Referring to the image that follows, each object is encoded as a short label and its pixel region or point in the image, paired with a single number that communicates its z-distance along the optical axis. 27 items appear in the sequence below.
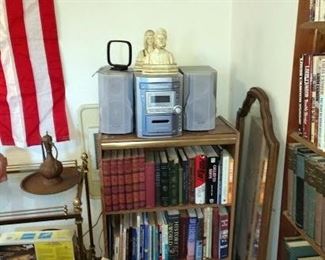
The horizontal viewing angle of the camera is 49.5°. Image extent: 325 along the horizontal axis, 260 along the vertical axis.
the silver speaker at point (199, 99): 1.42
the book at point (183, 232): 1.60
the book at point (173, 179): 1.50
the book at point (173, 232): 1.59
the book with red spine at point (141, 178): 1.47
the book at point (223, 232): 1.60
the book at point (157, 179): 1.49
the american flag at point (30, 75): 1.57
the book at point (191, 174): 1.50
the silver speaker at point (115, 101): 1.38
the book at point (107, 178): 1.44
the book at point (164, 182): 1.50
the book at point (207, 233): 1.60
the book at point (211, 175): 1.51
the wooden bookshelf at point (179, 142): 1.40
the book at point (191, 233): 1.60
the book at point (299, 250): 1.26
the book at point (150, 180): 1.48
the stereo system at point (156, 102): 1.36
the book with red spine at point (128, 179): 1.46
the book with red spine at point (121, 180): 1.45
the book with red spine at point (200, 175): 1.50
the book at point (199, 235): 1.60
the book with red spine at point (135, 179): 1.47
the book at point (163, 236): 1.59
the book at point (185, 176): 1.51
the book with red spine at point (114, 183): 1.45
